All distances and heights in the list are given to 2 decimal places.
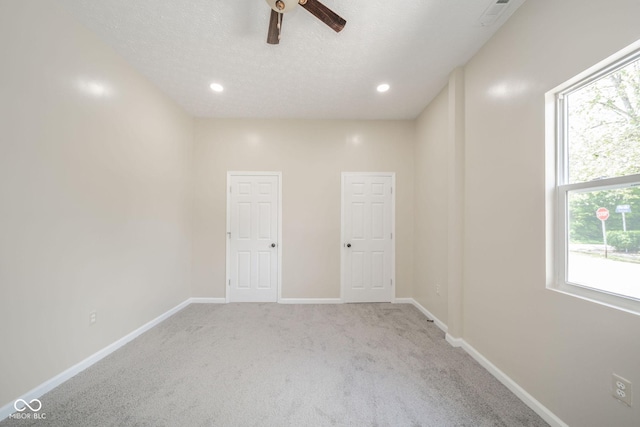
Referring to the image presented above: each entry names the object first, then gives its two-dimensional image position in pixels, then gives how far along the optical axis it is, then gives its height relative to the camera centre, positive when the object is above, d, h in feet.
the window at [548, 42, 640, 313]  3.99 +0.61
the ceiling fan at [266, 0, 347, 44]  5.07 +4.54
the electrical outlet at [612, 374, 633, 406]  3.75 -2.81
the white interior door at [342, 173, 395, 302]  12.46 -0.93
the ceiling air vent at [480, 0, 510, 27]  5.71 +5.18
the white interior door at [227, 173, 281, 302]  12.51 -0.70
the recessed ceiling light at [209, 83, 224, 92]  9.40 +5.21
